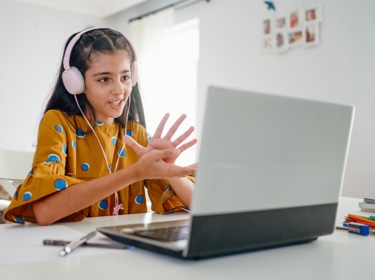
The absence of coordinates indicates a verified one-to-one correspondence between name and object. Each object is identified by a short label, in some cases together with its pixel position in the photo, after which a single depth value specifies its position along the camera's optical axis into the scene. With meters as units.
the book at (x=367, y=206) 1.25
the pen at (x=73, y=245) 0.66
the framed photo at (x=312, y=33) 3.14
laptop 0.59
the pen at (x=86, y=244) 0.71
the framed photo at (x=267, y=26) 3.48
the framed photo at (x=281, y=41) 3.37
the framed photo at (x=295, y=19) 3.26
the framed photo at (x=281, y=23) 3.38
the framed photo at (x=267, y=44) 3.47
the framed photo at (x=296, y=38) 3.27
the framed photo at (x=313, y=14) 3.13
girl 1.00
